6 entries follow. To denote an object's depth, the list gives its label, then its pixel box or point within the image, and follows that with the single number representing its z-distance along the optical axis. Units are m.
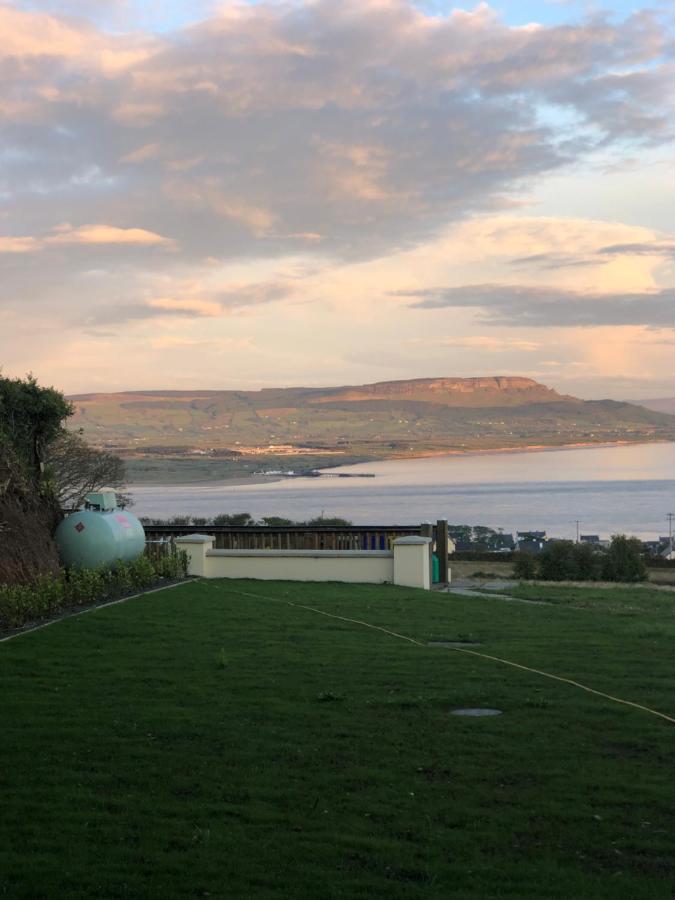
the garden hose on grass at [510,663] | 8.73
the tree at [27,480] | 14.84
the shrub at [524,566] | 47.29
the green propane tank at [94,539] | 17.94
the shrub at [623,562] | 48.19
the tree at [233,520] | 54.41
